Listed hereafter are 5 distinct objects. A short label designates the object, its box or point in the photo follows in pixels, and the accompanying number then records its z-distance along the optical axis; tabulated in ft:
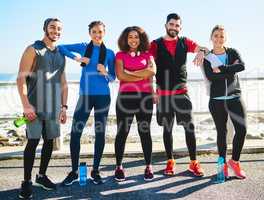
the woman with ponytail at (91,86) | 15.87
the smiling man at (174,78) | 16.79
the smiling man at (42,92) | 14.20
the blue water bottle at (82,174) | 15.92
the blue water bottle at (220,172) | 16.12
